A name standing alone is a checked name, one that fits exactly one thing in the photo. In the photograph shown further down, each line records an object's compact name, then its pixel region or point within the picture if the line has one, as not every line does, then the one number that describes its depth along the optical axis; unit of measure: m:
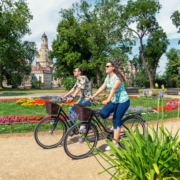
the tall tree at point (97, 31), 29.86
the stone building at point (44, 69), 132.38
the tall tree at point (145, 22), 31.38
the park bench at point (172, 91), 21.47
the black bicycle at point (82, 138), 3.83
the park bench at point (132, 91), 23.53
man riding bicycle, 4.73
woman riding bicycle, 3.92
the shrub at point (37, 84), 82.04
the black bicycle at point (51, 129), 4.41
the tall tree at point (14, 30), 30.69
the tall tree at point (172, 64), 57.03
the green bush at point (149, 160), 2.04
